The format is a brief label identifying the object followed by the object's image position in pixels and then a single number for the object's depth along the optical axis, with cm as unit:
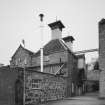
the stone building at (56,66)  2005
